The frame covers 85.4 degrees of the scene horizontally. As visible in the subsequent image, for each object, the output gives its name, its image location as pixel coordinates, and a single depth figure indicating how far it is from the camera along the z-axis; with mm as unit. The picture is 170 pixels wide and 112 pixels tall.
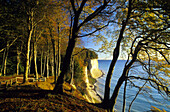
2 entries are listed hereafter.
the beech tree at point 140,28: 5117
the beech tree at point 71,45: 5293
